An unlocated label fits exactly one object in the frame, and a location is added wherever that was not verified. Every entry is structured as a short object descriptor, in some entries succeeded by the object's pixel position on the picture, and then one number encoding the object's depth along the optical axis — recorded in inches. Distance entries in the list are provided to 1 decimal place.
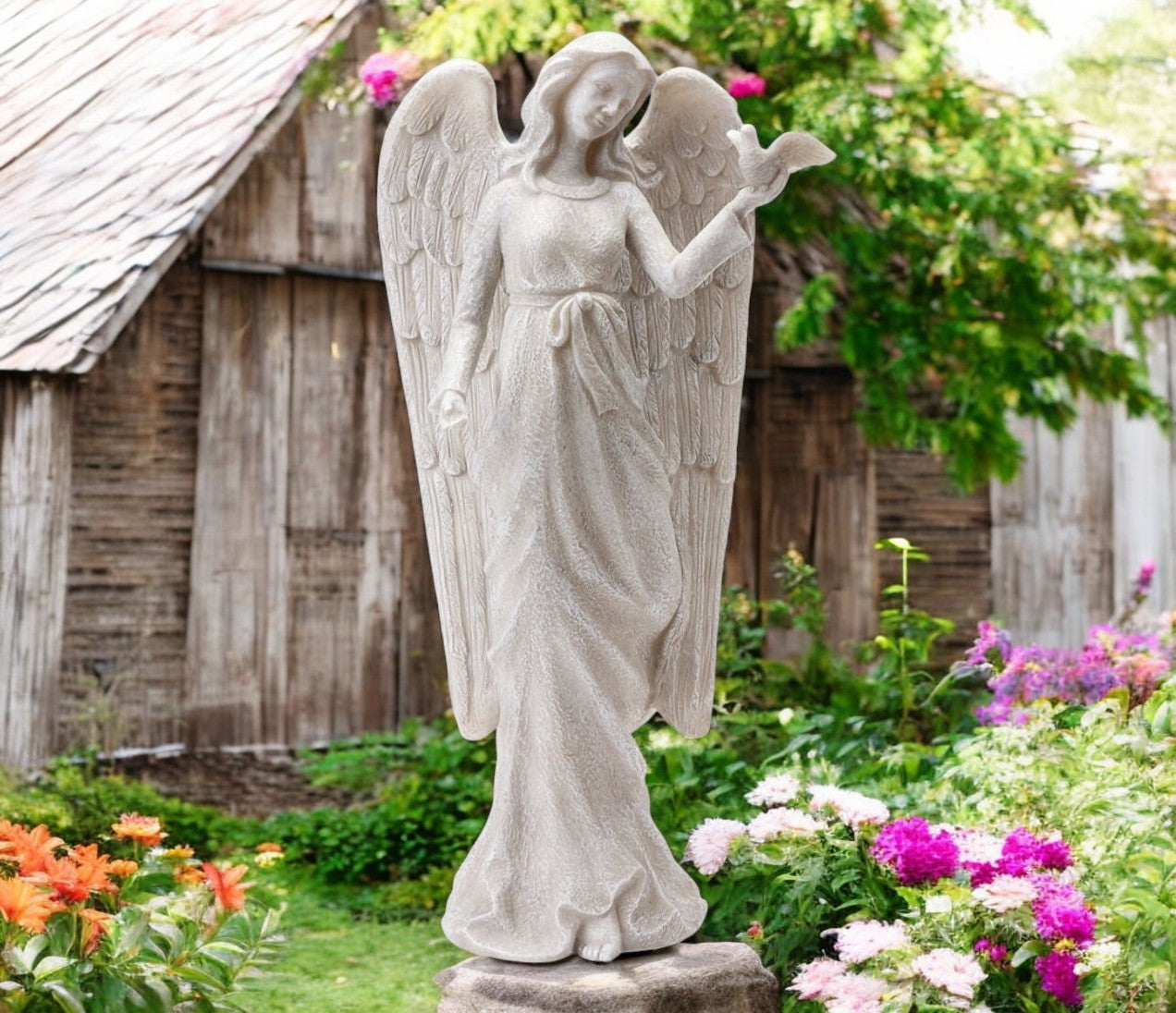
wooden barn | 289.3
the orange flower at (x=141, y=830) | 153.6
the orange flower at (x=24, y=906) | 132.3
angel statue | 156.6
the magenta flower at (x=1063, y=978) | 145.0
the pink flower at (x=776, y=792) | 182.7
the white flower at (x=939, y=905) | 153.4
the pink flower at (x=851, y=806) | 174.7
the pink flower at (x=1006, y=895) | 148.9
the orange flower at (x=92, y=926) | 137.0
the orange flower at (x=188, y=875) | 152.9
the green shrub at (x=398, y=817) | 284.8
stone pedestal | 148.3
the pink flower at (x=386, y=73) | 317.4
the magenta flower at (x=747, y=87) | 317.7
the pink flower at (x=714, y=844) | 179.6
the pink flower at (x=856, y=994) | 149.8
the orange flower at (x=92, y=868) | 138.1
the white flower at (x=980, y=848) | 159.0
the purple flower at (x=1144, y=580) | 311.4
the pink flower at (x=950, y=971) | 142.7
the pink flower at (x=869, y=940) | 150.6
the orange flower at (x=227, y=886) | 144.6
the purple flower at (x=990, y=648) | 236.7
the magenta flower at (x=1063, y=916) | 145.0
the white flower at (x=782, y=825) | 175.6
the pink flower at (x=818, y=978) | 156.3
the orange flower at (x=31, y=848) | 141.2
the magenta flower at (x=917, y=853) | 162.1
